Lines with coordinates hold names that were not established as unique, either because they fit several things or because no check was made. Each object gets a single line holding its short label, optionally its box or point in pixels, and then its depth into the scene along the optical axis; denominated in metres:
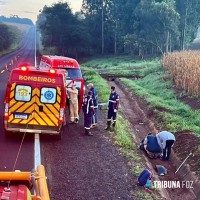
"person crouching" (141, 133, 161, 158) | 12.57
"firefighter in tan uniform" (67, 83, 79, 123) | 14.38
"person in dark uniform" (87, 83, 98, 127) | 13.55
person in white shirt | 12.12
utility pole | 60.12
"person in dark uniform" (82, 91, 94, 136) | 13.31
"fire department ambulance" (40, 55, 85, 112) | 15.66
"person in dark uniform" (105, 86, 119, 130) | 14.23
